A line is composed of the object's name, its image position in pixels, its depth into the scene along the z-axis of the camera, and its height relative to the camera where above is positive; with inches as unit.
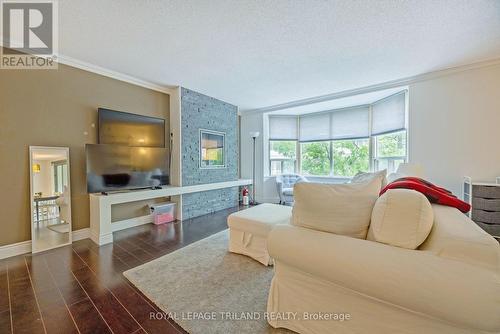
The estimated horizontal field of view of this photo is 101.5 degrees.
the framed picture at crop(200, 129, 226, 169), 168.6 +12.8
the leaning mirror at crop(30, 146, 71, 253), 99.4 -17.2
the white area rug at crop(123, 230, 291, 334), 55.3 -42.3
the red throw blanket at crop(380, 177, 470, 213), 54.0 -8.5
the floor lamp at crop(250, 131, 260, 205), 203.8 -14.1
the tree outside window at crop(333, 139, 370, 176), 193.2 +6.9
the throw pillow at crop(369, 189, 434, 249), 39.0 -10.9
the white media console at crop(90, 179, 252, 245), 108.7 -24.8
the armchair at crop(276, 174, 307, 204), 196.7 -21.0
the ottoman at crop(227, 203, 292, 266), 85.4 -28.6
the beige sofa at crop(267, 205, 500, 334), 30.7 -20.6
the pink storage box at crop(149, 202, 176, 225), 141.8 -34.6
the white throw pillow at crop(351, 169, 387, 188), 54.1 -3.2
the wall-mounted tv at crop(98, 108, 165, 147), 120.9 +22.3
